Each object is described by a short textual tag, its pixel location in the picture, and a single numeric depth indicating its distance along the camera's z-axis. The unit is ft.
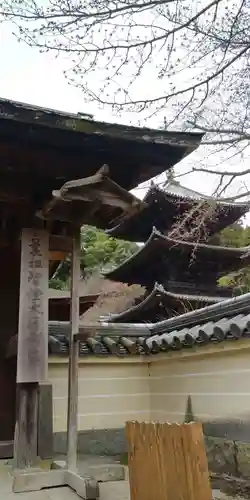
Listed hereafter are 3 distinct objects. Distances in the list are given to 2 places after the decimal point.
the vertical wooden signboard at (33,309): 13.41
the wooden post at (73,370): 13.41
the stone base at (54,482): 12.07
